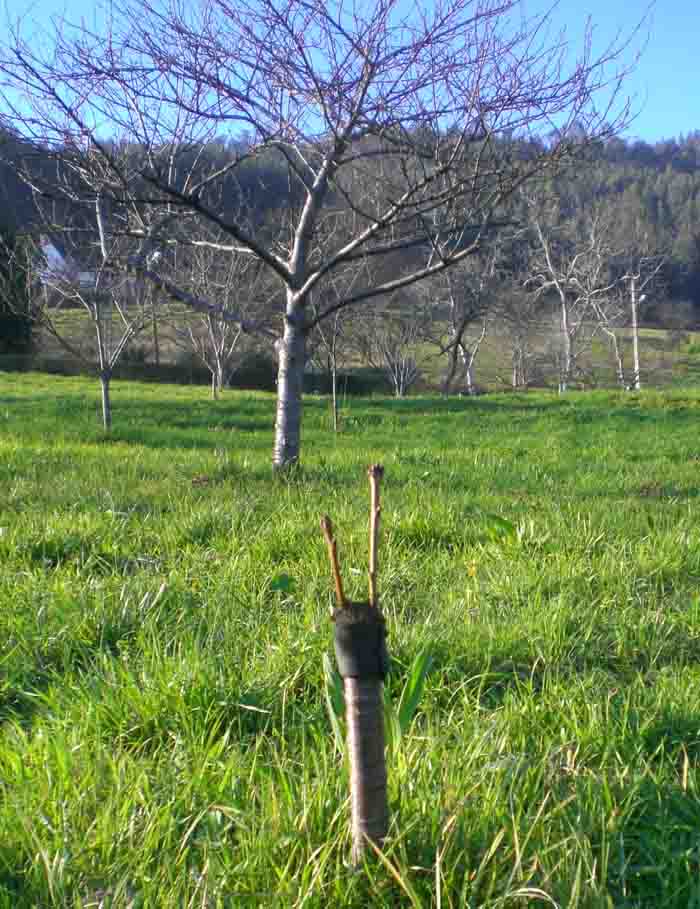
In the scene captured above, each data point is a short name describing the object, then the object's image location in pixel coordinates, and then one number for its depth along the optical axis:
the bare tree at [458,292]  23.05
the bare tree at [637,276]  35.09
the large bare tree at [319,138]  5.44
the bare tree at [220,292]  17.83
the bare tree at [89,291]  10.46
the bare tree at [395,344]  33.66
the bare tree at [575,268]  34.93
